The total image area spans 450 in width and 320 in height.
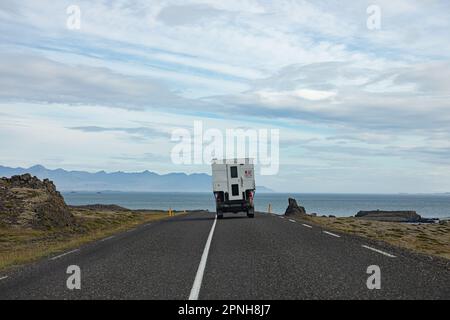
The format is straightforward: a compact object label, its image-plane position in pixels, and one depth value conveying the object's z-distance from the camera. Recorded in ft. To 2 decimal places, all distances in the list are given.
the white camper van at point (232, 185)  109.81
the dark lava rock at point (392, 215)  320.05
